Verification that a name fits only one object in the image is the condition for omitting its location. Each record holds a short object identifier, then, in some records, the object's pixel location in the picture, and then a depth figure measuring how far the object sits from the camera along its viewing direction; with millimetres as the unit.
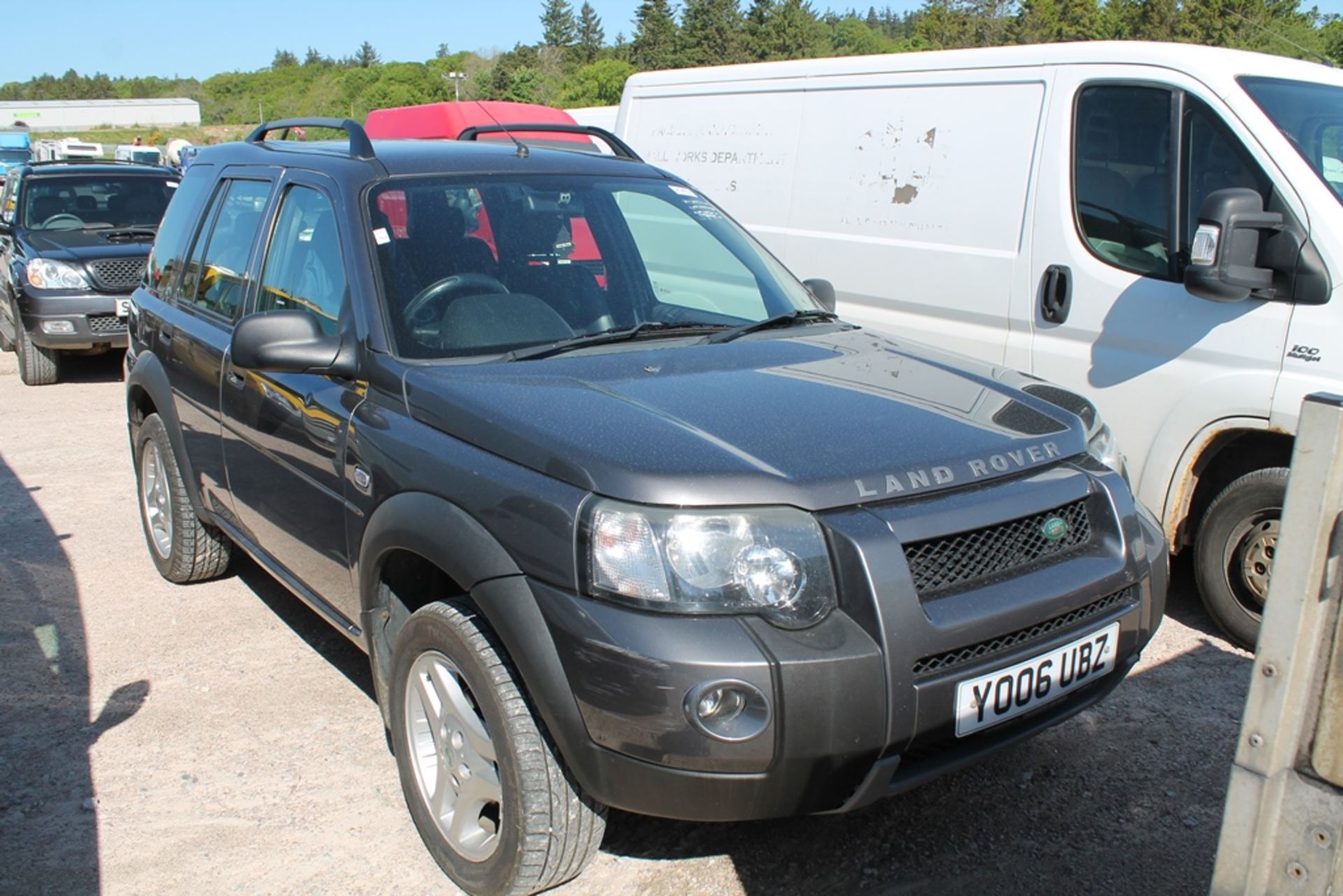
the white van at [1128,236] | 4164
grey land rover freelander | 2391
